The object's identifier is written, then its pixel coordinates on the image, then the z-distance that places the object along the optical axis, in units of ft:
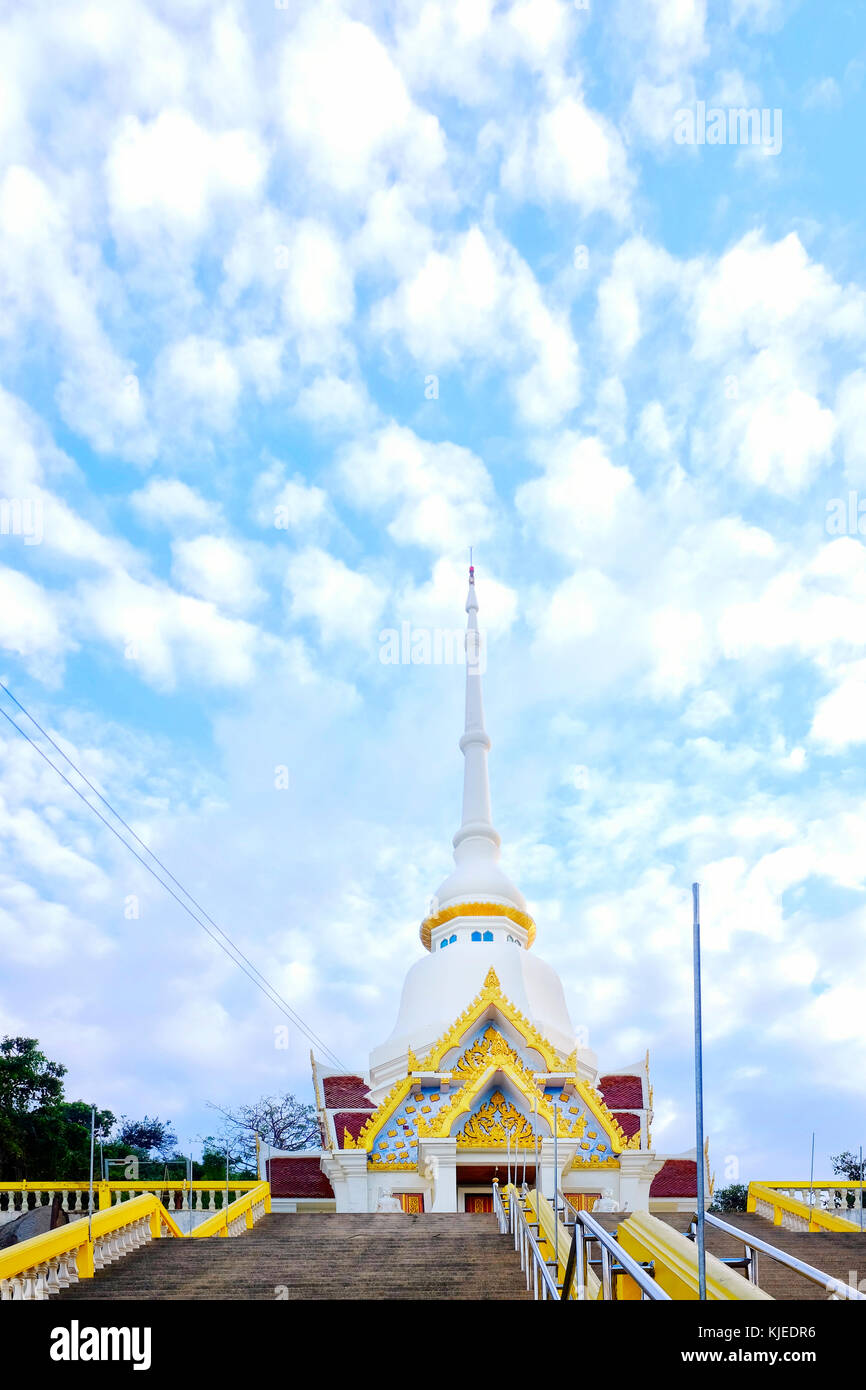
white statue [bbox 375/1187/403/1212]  64.95
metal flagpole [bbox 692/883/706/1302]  16.65
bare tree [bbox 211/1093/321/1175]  156.56
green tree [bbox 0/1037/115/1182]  111.24
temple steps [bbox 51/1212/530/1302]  30.94
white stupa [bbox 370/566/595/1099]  89.56
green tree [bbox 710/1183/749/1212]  129.87
